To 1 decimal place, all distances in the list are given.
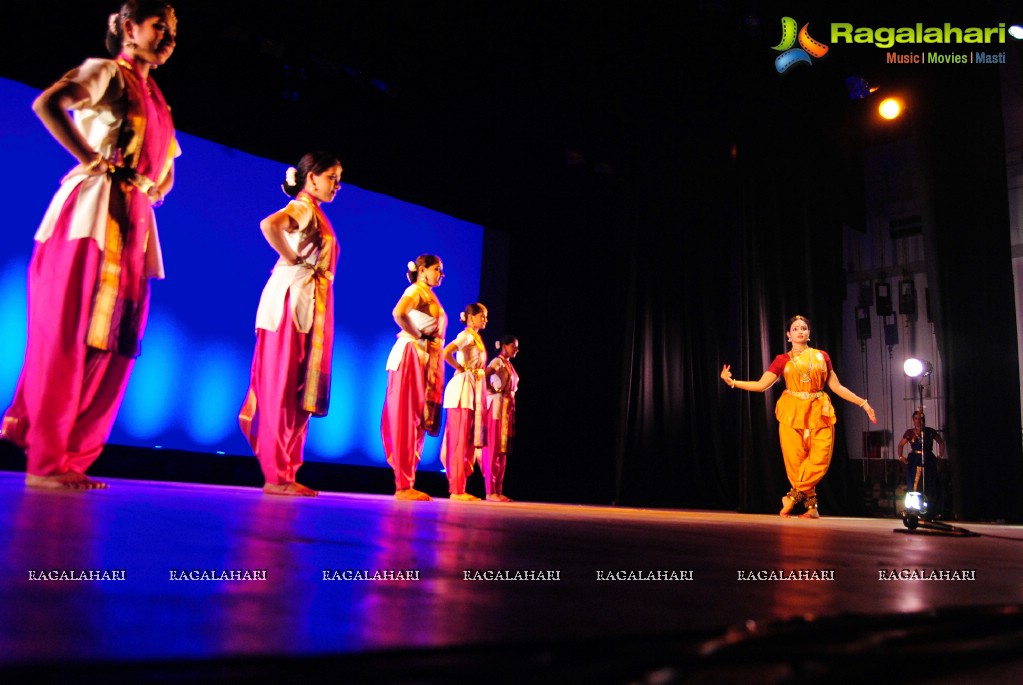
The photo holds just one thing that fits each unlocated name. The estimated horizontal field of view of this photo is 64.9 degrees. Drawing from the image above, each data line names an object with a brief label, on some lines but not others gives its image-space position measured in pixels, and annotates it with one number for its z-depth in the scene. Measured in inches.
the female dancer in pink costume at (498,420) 277.9
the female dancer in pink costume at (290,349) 141.4
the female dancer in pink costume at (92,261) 93.3
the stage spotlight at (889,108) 311.3
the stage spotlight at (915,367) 276.7
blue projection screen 221.9
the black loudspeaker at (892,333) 396.8
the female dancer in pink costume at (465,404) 247.8
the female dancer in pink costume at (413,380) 192.9
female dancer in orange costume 264.1
